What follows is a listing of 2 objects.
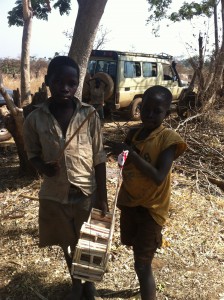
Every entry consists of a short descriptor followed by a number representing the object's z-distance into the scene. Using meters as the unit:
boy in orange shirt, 1.90
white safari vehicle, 9.68
